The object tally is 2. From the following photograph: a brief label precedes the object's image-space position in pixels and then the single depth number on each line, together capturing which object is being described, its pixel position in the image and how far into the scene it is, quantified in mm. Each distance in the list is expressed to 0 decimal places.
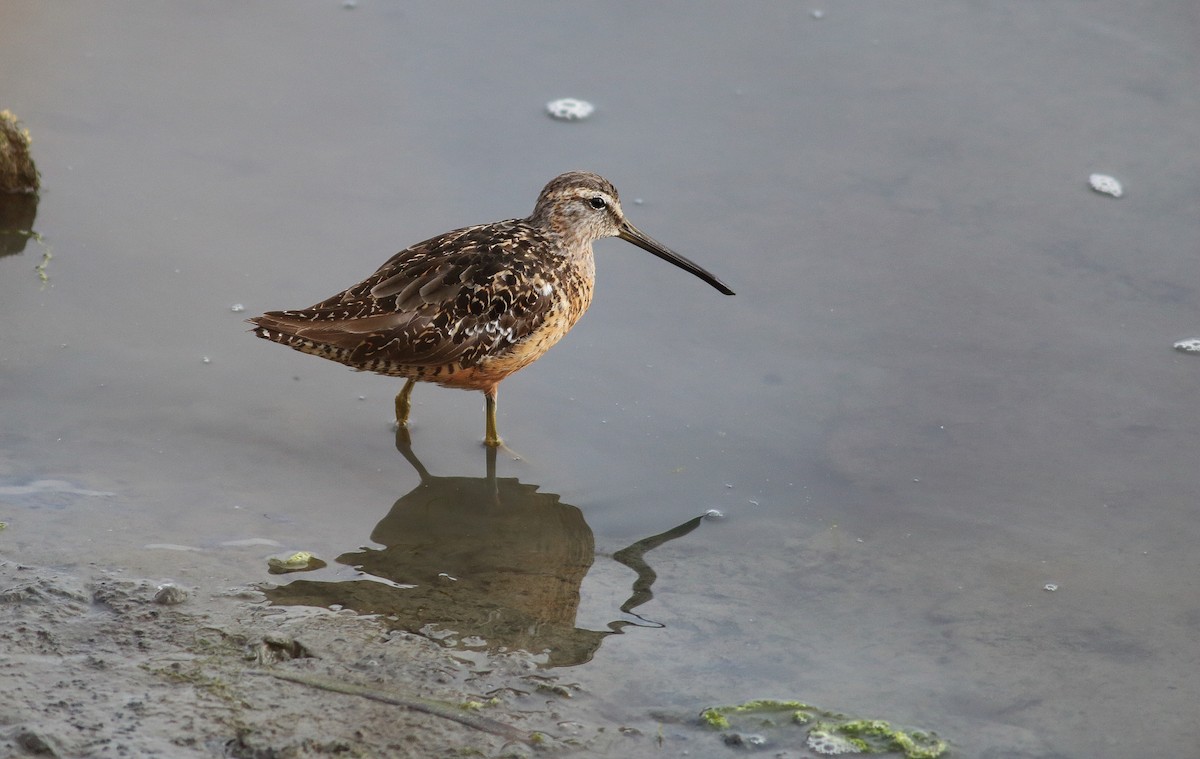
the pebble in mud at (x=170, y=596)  7703
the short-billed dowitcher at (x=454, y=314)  9625
